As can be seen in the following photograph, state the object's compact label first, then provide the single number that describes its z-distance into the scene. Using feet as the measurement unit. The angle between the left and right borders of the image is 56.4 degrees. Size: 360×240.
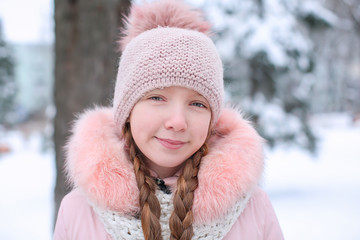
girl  4.50
